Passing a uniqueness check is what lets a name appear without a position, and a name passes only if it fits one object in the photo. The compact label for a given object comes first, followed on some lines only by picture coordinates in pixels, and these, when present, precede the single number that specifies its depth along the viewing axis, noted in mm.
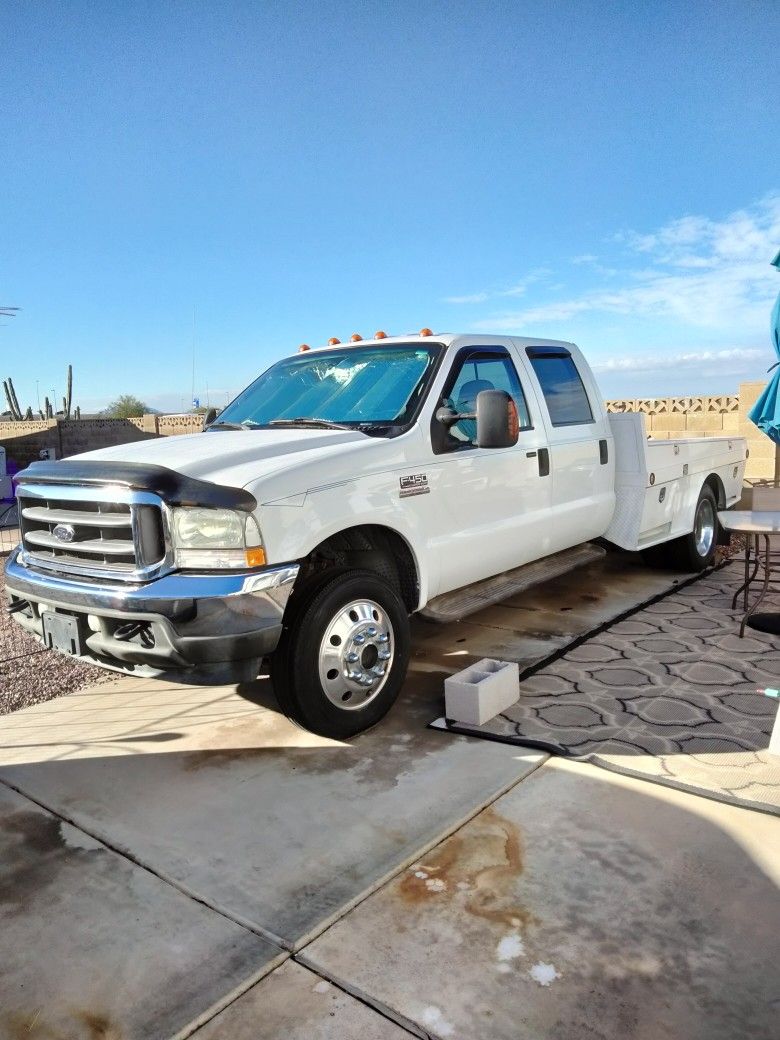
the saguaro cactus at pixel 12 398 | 32750
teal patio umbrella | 5031
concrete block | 3977
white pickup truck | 3379
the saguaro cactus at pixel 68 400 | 33188
